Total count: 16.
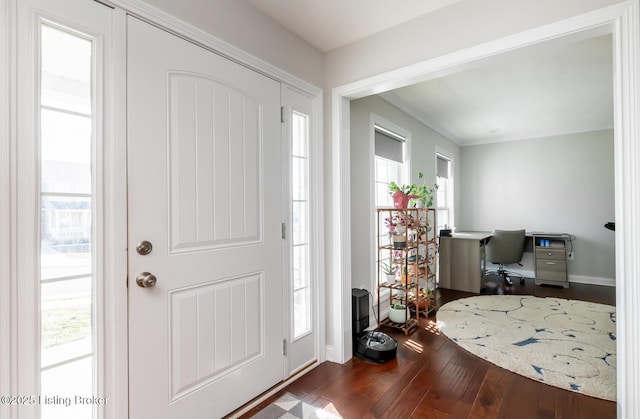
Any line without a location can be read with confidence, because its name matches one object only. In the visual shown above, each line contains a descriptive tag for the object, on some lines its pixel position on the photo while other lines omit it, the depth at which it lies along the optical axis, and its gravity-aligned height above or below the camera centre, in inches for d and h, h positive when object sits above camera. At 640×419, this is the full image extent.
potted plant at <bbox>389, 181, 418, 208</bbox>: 124.0 +5.5
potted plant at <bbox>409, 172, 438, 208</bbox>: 129.0 +7.9
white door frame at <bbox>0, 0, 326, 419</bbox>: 41.2 +1.1
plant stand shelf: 123.5 -23.7
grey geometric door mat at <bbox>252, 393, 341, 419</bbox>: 69.1 -46.4
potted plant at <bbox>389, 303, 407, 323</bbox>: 121.9 -41.2
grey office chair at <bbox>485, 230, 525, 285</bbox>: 195.0 -23.7
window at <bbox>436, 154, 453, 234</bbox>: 205.8 +13.1
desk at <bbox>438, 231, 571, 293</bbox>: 173.6 -30.0
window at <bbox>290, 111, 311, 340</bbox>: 88.9 -3.6
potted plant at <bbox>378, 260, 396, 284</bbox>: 125.8 -25.6
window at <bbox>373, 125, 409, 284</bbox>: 136.8 +21.6
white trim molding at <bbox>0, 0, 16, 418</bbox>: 40.9 +1.3
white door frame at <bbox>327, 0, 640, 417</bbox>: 56.0 +9.5
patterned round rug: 86.4 -46.3
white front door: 55.3 -3.4
